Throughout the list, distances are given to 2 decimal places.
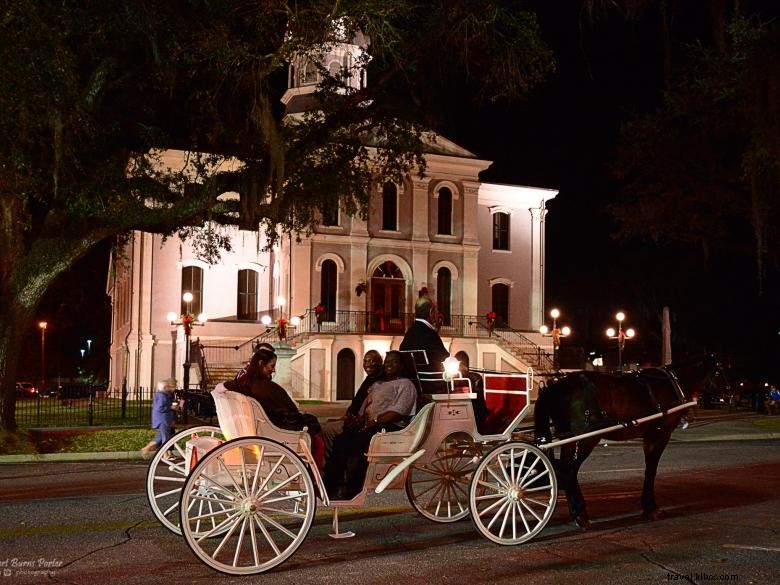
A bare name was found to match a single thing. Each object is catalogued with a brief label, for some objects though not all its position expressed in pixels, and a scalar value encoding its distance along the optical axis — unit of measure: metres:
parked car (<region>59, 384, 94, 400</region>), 35.47
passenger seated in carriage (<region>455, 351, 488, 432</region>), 8.53
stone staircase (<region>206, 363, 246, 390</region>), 35.55
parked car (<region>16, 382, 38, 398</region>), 54.16
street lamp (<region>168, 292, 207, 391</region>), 27.16
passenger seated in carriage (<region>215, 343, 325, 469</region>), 7.38
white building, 39.66
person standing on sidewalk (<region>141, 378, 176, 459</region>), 15.30
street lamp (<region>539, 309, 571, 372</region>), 38.35
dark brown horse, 8.37
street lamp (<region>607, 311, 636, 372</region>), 35.75
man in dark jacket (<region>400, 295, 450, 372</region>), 8.91
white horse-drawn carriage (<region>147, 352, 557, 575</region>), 6.53
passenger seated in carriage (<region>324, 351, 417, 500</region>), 7.54
